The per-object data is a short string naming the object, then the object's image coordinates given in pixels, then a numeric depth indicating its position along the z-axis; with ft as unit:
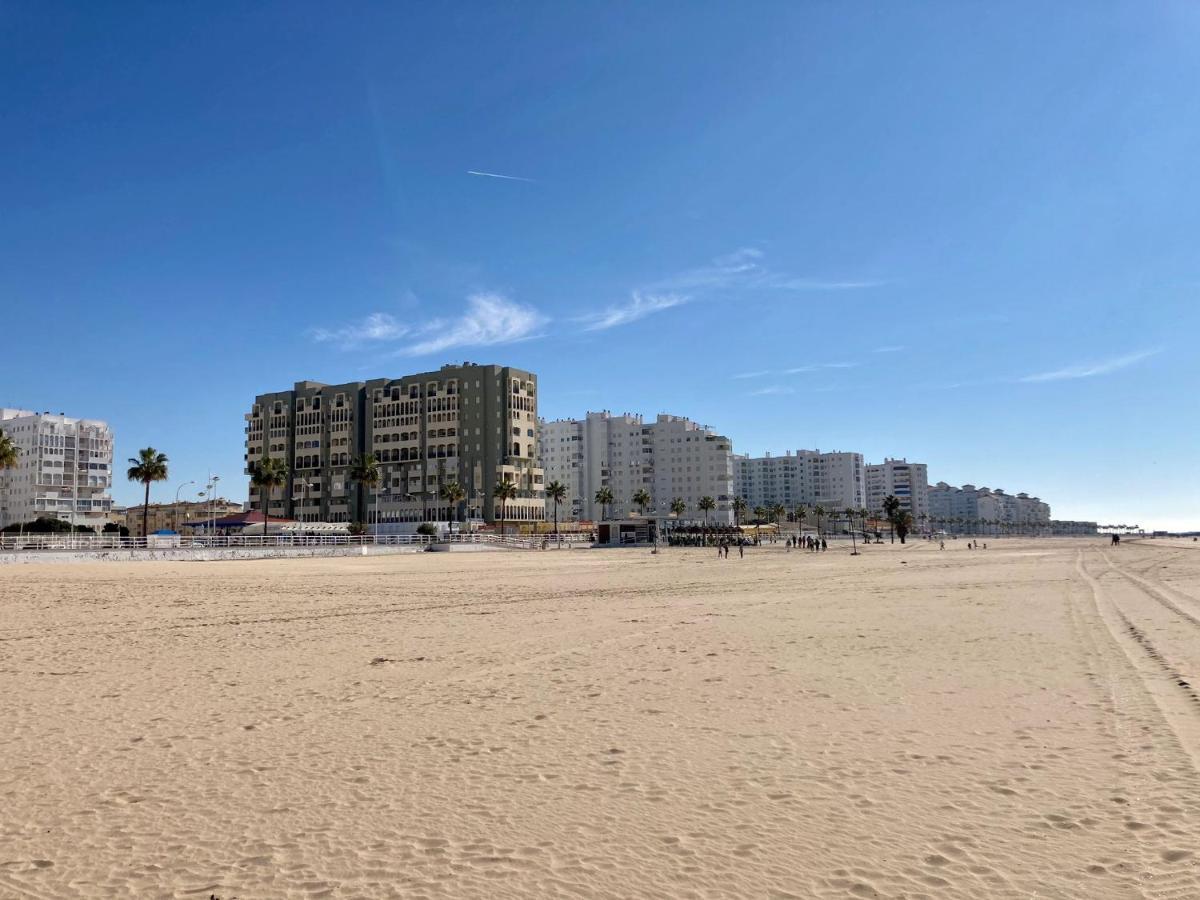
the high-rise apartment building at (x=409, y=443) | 424.87
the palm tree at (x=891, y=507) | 578.41
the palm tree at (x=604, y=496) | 518.78
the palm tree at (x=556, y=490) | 465.06
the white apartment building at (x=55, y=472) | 498.69
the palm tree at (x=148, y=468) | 276.21
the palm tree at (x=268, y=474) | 315.99
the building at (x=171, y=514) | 493.77
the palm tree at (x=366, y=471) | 356.79
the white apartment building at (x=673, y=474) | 635.25
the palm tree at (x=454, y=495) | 383.24
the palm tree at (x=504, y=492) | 382.63
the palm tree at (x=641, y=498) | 547.08
